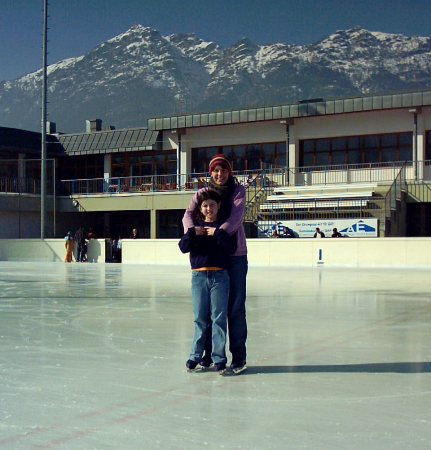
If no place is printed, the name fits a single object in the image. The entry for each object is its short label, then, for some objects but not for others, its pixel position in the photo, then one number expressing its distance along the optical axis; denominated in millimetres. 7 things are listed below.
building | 34375
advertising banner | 30469
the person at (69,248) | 34219
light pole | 36791
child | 6078
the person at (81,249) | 34400
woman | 6160
